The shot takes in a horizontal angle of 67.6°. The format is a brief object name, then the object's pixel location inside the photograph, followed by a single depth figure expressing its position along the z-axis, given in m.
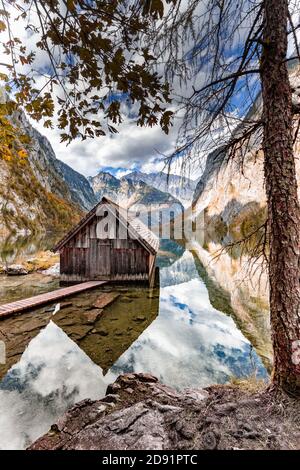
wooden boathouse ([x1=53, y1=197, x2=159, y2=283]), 14.16
